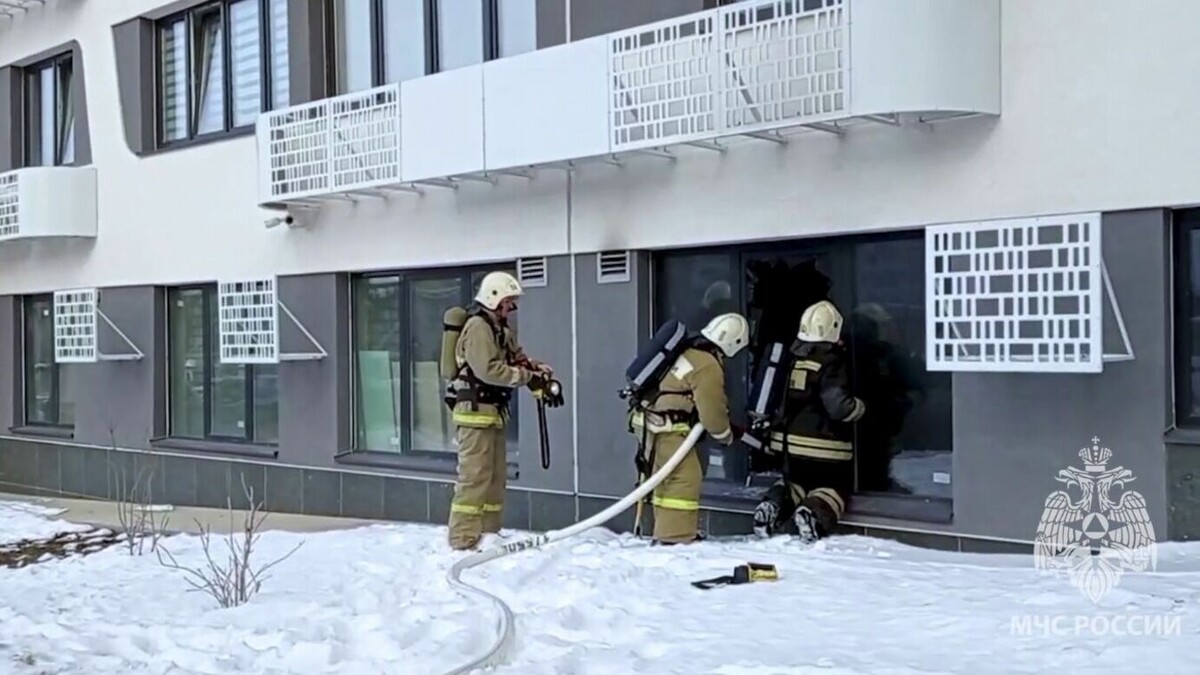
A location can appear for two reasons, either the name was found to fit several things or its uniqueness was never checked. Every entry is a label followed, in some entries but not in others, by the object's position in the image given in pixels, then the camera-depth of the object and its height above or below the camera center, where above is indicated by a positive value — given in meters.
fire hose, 7.19 -1.33
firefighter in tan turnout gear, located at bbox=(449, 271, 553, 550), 8.10 -0.58
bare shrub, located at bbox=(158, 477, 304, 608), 6.84 -1.58
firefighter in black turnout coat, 7.30 -0.74
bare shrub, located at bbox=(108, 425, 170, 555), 9.20 -1.72
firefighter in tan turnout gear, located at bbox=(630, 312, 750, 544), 7.52 -0.61
